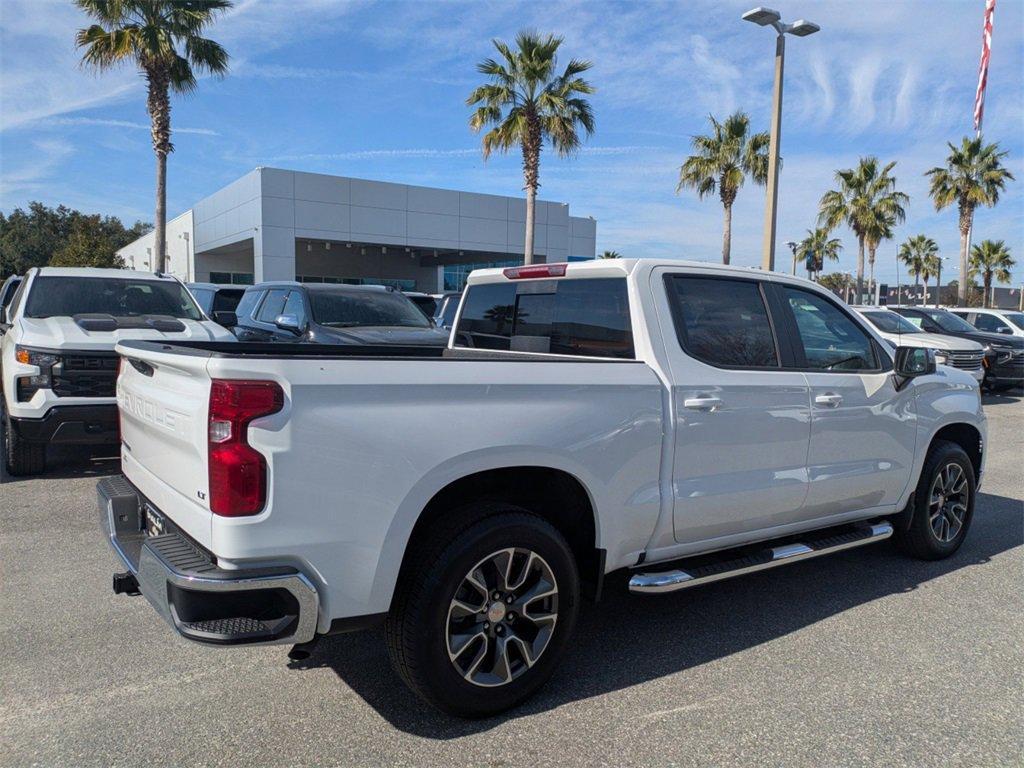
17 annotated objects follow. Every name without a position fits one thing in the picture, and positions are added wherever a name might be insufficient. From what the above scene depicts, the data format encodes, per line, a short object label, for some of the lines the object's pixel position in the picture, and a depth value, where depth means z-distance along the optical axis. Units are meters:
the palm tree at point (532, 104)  20.95
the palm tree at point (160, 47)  18.78
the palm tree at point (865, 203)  34.16
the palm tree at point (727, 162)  25.45
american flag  12.05
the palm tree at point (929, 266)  65.77
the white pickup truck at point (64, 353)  6.31
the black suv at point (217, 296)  15.35
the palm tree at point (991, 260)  56.38
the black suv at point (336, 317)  9.42
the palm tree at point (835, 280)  85.81
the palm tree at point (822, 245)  62.78
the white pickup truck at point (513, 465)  2.56
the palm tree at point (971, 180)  32.88
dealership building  28.22
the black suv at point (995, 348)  14.89
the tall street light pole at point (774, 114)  12.05
